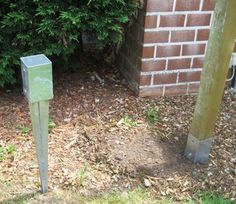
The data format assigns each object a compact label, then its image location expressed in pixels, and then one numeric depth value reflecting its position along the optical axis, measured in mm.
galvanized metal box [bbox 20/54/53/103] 1749
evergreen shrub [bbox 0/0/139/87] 2458
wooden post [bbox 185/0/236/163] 1977
